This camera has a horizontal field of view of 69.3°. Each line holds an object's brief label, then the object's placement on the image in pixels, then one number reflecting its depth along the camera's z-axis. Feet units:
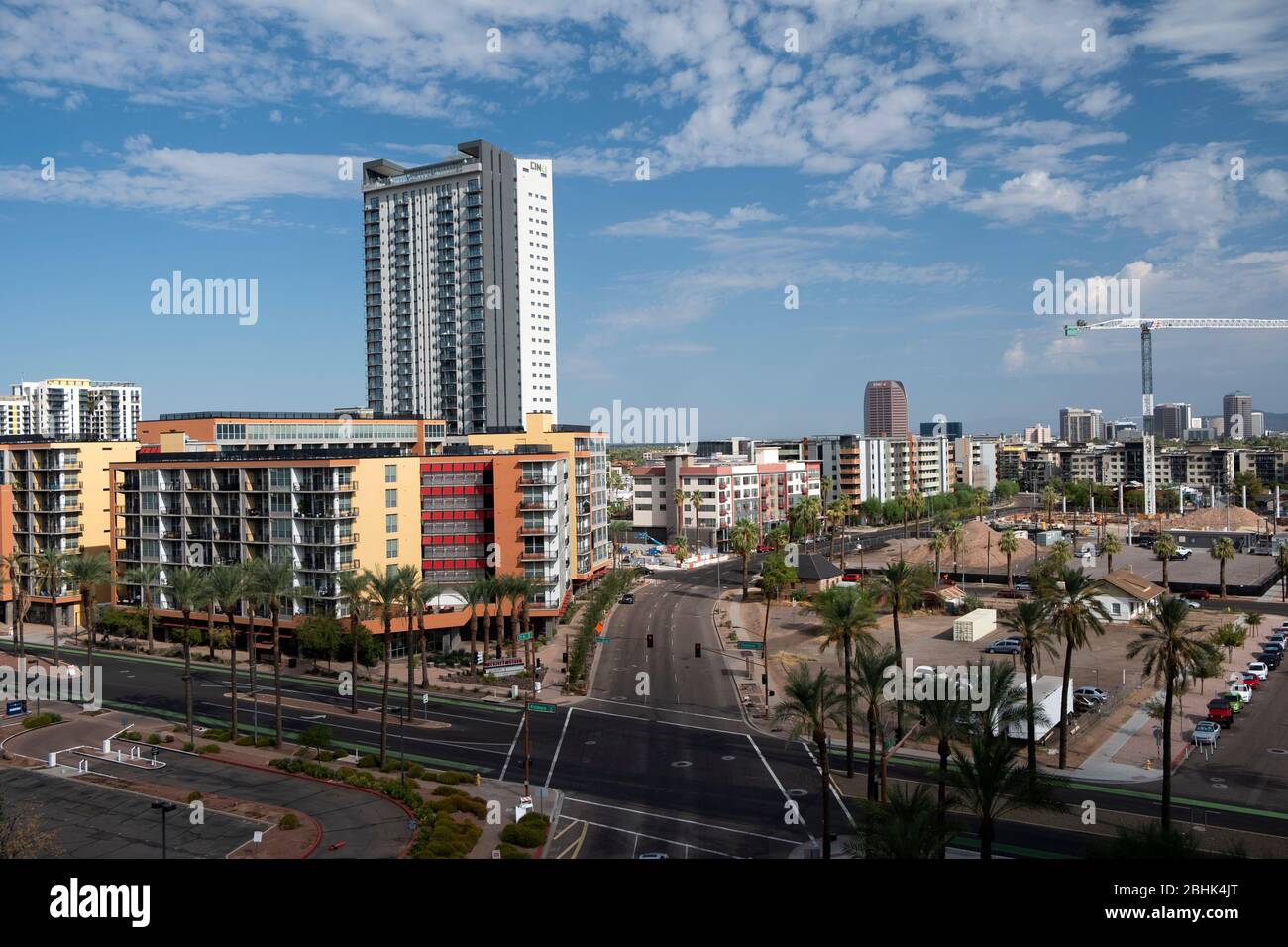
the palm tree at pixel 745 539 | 320.91
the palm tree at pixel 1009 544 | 333.37
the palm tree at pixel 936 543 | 333.42
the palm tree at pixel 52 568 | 241.14
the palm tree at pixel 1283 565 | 286.87
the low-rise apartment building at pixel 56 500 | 288.71
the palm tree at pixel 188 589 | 196.03
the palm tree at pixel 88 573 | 231.09
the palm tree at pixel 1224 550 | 307.68
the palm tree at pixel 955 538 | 346.95
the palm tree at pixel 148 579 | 251.19
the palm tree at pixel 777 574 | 269.64
